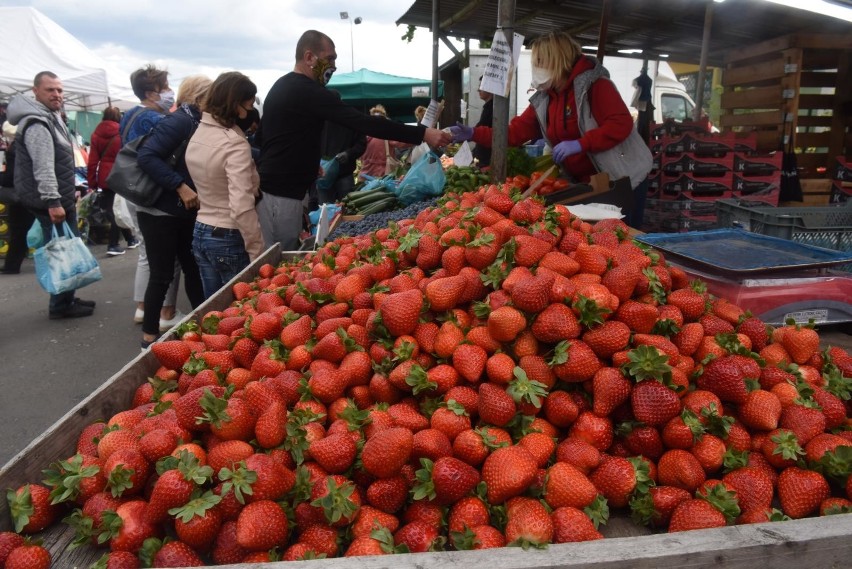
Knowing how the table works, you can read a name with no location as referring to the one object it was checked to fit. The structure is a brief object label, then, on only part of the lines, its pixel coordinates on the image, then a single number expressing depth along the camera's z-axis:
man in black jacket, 4.03
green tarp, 14.91
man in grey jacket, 5.40
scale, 2.56
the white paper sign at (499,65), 3.70
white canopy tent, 12.70
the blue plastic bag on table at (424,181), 5.05
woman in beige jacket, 3.76
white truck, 12.03
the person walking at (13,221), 7.44
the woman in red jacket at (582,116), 4.13
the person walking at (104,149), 7.98
